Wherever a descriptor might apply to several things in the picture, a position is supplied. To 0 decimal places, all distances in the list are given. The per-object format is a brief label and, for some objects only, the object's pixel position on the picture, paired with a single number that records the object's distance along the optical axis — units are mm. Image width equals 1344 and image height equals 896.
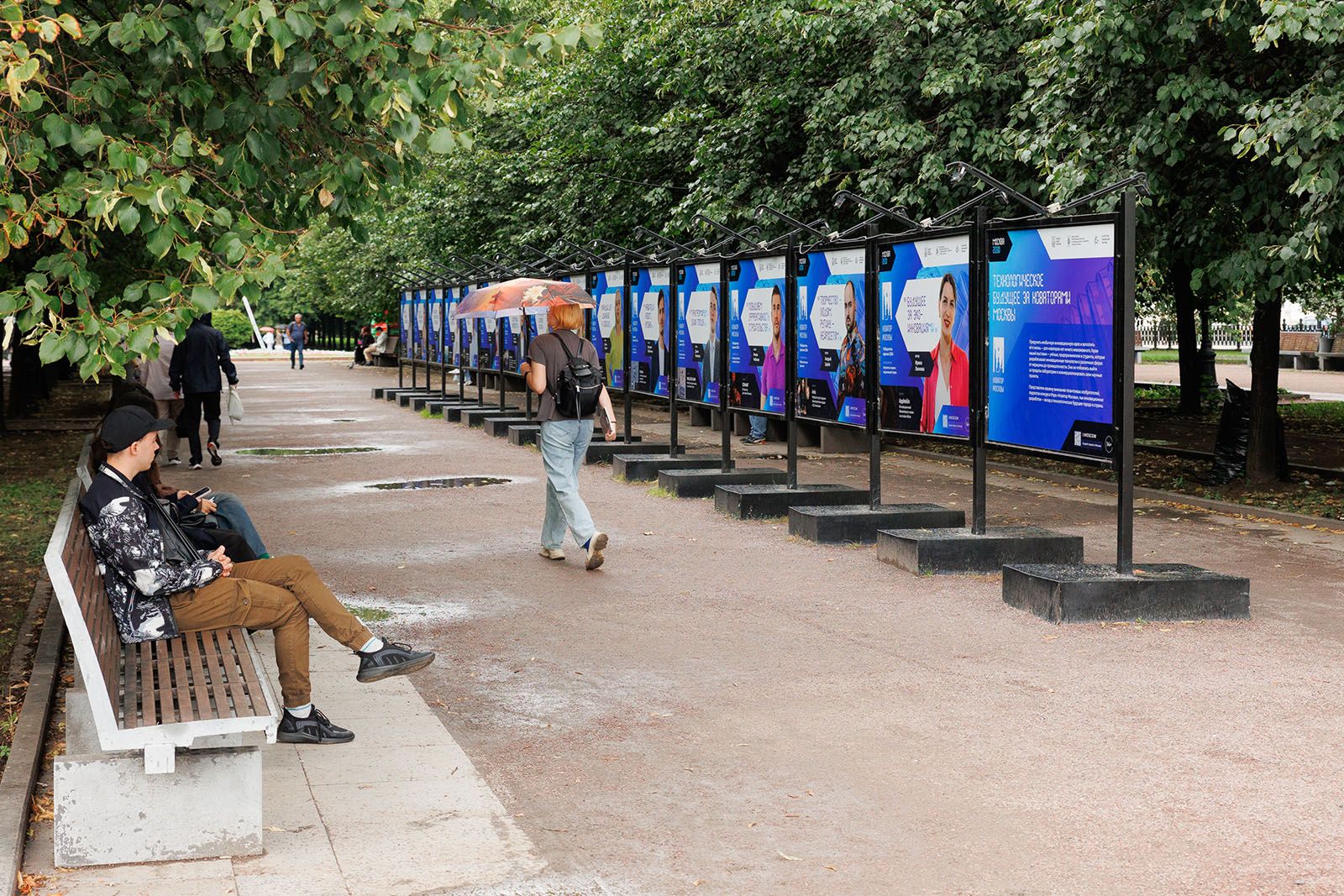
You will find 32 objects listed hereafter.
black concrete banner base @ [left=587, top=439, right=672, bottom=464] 16719
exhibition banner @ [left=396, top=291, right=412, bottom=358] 32250
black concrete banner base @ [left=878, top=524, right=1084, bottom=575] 9828
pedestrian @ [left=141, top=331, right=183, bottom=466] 17266
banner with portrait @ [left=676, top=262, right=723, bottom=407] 14602
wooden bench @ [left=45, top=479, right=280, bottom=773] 4605
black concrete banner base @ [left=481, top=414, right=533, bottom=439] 20984
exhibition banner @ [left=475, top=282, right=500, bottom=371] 25031
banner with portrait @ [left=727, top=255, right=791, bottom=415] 13141
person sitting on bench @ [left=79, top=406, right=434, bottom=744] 5340
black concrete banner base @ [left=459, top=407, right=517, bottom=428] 23016
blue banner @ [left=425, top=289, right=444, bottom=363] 28797
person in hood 16781
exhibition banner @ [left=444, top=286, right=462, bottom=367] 27422
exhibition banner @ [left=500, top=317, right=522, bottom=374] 23984
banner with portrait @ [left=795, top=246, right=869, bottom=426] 11727
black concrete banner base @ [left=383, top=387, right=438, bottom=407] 29984
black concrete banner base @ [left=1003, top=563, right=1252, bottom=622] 8289
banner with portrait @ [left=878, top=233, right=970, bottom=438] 10180
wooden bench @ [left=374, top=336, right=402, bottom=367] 48500
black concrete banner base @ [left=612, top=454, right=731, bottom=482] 14938
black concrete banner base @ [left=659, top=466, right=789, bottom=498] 13805
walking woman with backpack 10156
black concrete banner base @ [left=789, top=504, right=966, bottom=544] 11094
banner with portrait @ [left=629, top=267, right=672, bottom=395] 16016
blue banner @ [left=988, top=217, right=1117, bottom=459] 8695
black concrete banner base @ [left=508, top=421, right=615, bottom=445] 19656
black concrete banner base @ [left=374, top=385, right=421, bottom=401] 31062
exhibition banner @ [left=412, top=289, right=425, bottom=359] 30781
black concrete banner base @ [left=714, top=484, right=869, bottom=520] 12336
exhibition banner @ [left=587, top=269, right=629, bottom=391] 17438
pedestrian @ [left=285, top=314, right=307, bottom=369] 48375
